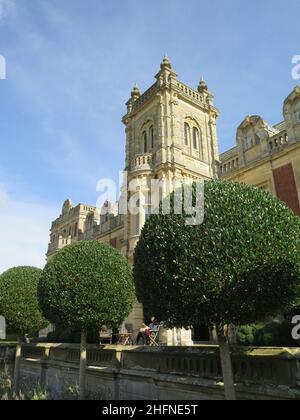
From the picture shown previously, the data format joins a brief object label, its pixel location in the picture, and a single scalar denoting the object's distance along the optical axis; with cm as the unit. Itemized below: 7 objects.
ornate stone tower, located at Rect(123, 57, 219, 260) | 2405
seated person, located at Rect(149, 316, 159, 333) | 1808
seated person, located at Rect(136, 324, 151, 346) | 1643
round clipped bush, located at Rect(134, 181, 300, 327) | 652
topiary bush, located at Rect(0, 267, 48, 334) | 1659
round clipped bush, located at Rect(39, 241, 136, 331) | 1119
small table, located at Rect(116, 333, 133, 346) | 1702
